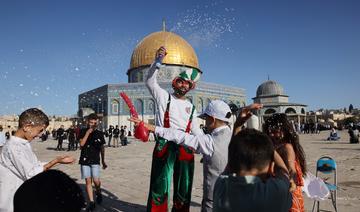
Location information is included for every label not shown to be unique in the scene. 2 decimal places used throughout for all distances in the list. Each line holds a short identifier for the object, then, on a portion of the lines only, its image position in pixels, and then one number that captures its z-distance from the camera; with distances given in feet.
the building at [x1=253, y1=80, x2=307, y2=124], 169.37
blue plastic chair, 14.60
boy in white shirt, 8.01
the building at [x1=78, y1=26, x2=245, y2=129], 129.80
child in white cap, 8.84
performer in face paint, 11.05
